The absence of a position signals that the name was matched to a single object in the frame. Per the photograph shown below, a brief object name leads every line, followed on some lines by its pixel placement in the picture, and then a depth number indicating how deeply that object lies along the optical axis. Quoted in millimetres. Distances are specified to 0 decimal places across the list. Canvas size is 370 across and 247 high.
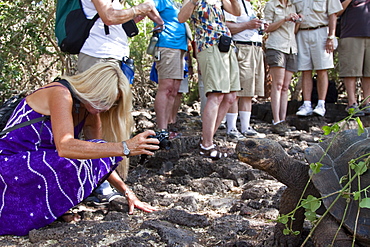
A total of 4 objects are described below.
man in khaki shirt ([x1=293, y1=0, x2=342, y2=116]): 5371
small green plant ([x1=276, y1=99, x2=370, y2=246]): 1687
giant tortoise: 1938
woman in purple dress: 2588
